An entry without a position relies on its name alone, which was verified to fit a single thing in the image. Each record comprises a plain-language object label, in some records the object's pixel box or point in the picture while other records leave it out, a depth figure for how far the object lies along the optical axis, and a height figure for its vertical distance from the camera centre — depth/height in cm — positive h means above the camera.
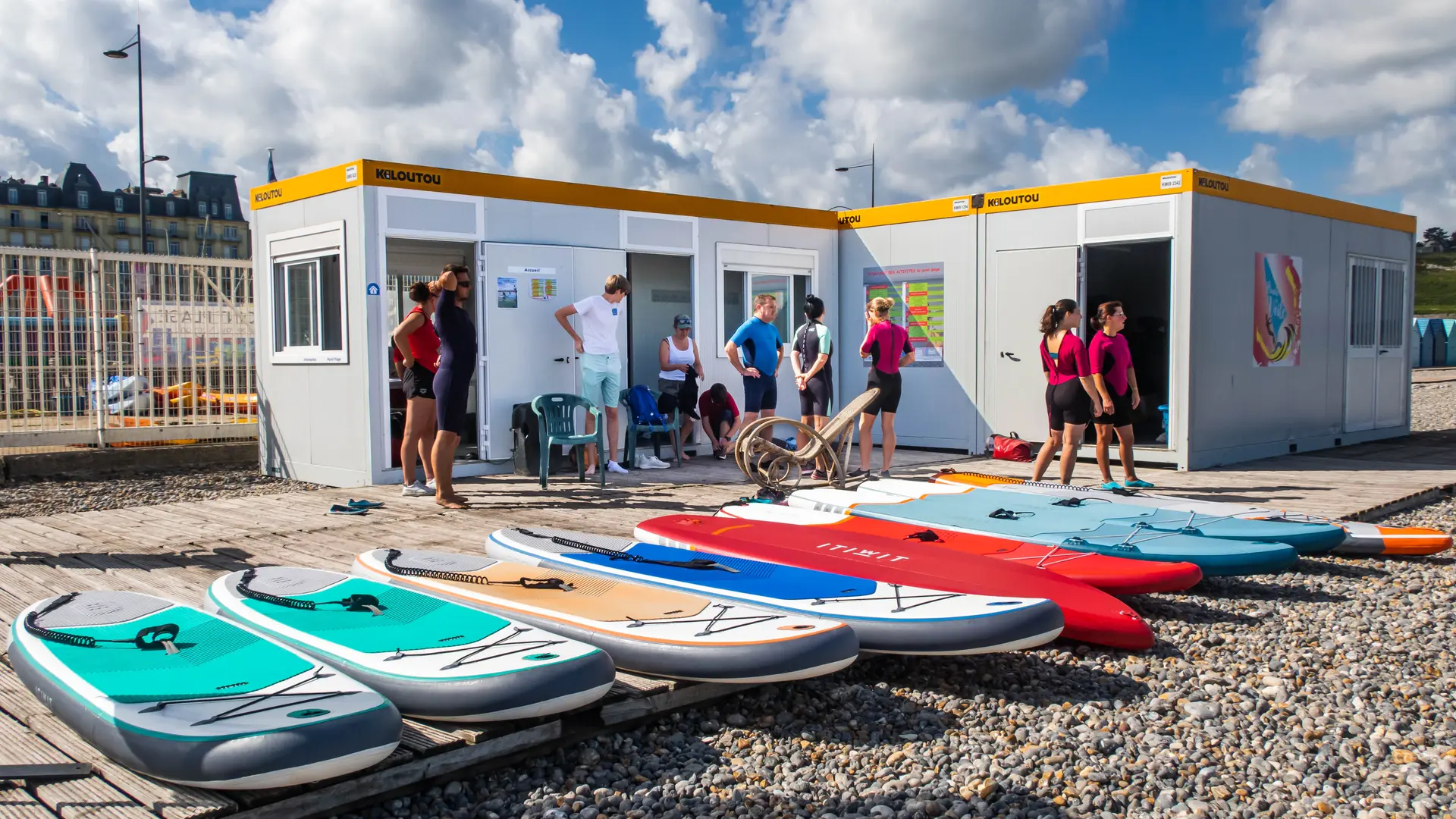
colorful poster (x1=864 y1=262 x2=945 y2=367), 1155 +67
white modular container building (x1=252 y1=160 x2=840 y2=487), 880 +76
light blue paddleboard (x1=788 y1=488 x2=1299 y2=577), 504 -87
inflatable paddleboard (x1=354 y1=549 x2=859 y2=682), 332 -88
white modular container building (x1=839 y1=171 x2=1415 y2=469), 987 +63
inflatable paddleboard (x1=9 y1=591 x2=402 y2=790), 250 -86
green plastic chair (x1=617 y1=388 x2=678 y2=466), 986 -59
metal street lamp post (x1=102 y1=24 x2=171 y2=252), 1946 +449
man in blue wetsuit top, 908 +7
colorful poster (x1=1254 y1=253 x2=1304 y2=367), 1062 +54
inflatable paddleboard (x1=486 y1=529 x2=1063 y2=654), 368 -88
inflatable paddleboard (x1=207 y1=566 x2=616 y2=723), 298 -87
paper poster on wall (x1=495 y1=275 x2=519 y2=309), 934 +64
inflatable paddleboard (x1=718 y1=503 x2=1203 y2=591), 470 -93
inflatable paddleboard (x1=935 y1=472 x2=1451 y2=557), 579 -96
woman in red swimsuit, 756 +0
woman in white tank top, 1030 +12
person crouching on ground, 1078 -51
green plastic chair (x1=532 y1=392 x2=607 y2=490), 857 -49
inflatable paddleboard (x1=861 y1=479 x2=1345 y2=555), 547 -86
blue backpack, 989 -40
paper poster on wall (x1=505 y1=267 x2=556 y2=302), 955 +75
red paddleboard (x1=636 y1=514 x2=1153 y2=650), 420 -90
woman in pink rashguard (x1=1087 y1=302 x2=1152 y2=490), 772 -14
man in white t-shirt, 912 +16
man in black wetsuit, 726 +5
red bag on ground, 1056 -85
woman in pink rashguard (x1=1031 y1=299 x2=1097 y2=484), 761 -12
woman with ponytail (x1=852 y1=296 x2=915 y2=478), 850 +6
